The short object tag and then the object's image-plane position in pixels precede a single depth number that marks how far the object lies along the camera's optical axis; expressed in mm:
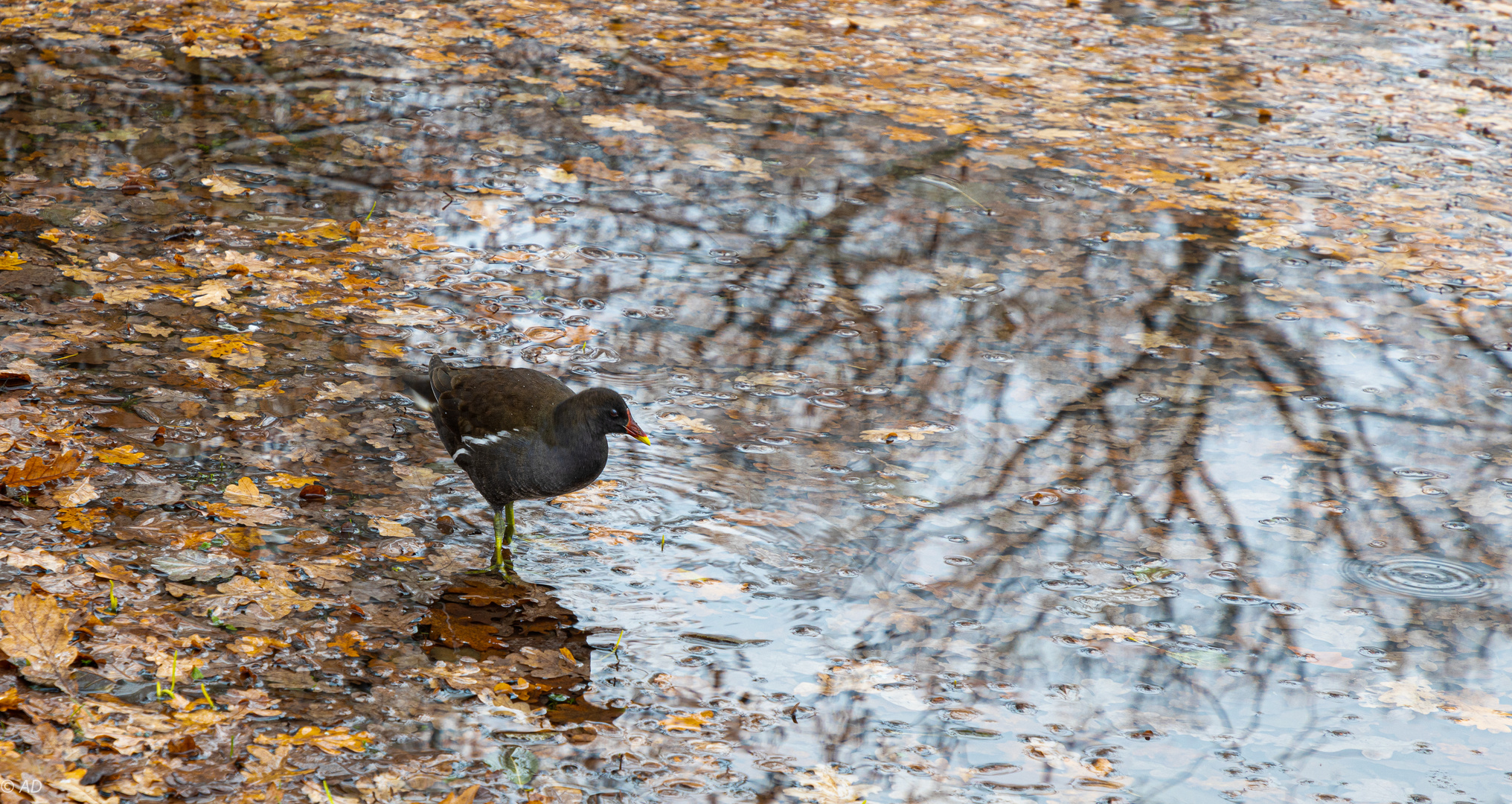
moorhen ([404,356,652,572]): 9219
